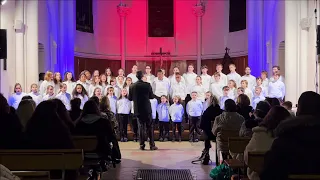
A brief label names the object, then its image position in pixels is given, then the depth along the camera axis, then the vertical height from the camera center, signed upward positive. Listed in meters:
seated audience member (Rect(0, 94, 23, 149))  5.85 -0.52
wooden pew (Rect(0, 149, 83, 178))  5.22 -0.79
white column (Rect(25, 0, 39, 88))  13.55 +1.30
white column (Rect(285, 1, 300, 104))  13.17 +1.13
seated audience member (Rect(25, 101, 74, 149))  5.66 -0.49
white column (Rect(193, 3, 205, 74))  21.92 +3.07
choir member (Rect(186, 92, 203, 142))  13.86 -0.77
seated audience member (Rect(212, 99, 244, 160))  8.30 -0.59
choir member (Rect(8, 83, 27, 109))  12.30 -0.18
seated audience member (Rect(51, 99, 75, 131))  6.78 -0.34
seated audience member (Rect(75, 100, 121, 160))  7.42 -0.60
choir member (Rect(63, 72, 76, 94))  13.96 +0.18
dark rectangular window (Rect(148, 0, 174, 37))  22.80 +3.36
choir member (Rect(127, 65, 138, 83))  15.84 +0.40
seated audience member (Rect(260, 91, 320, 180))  3.96 -0.53
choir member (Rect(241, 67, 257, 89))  14.71 +0.26
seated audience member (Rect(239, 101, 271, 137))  6.97 -0.49
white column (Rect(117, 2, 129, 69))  22.28 +2.55
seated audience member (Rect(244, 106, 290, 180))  5.23 -0.59
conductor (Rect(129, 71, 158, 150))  11.81 -0.31
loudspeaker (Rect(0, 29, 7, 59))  10.64 +1.03
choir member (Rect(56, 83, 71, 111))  13.09 -0.19
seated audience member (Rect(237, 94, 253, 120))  8.83 -0.37
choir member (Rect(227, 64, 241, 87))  15.13 +0.37
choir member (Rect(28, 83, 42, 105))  12.64 -0.13
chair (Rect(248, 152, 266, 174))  5.14 -0.80
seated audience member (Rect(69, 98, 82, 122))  8.45 -0.39
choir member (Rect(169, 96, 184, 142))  13.91 -0.78
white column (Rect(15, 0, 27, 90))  13.26 +1.24
